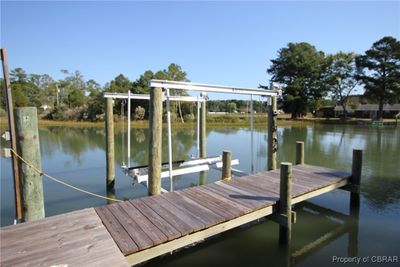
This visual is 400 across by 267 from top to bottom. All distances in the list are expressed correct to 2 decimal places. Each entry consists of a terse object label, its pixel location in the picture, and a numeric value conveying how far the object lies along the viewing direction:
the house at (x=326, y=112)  47.68
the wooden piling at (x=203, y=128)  8.77
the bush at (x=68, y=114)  32.53
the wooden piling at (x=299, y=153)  7.24
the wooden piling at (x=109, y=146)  6.91
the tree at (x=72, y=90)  34.84
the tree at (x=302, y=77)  38.50
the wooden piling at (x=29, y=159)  3.51
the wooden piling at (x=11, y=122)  3.64
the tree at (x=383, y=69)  33.25
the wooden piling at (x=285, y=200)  4.21
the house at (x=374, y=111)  41.44
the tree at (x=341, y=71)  37.72
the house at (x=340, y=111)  46.19
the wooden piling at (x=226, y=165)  5.77
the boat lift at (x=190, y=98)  4.76
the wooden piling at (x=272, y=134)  6.77
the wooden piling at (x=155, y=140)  4.49
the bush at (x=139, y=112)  29.44
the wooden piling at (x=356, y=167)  5.82
